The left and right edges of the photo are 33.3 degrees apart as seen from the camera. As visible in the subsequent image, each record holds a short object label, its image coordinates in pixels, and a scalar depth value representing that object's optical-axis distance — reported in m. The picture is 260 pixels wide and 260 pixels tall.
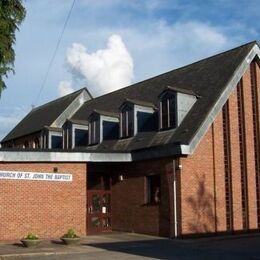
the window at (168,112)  20.93
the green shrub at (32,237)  16.49
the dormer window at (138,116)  22.62
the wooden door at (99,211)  22.02
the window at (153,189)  20.48
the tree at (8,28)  13.62
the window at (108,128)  25.04
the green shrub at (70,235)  17.06
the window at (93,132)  25.62
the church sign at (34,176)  18.87
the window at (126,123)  23.14
